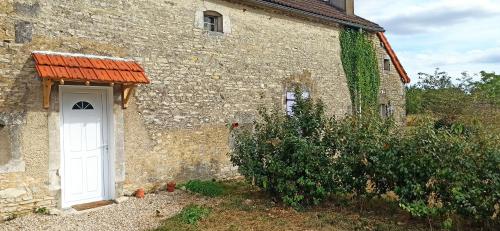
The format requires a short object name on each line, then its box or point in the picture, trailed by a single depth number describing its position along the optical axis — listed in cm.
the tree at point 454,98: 1571
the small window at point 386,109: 1555
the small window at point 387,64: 1569
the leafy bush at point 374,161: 540
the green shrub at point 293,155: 686
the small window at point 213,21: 972
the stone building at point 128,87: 659
